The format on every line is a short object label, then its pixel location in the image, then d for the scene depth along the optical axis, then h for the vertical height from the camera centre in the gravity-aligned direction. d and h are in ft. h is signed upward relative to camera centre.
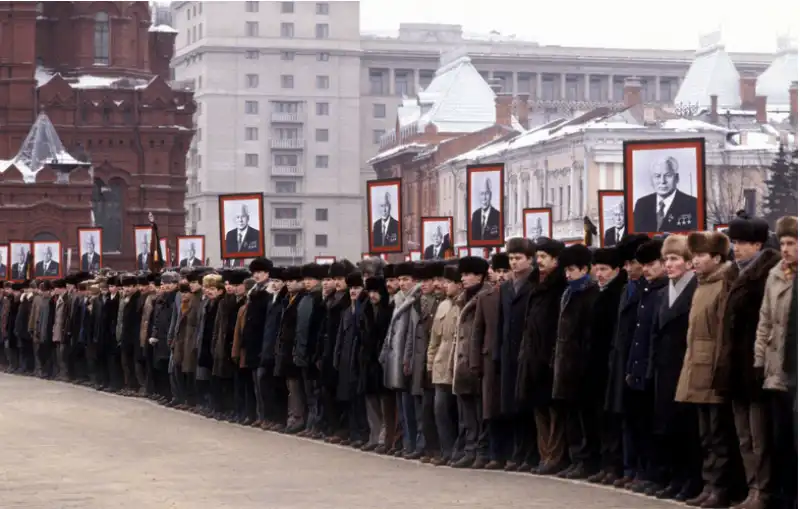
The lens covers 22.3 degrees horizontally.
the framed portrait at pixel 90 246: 160.66 +2.05
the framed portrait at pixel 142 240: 145.47 +2.20
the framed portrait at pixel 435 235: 125.70 +1.82
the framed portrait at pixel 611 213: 88.56 +2.35
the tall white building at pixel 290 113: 474.49 +36.67
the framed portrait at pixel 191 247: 136.56 +1.53
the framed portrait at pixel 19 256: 179.83 +1.55
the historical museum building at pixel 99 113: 294.52 +23.58
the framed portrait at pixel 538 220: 116.04 +2.56
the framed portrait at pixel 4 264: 185.06 +0.92
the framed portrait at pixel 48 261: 177.06 +1.06
